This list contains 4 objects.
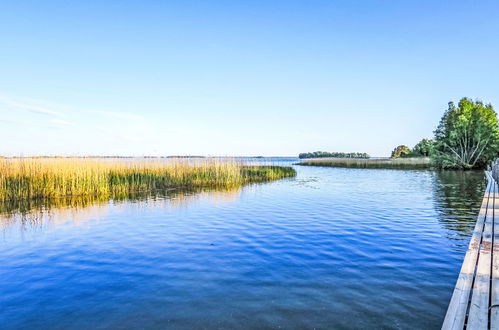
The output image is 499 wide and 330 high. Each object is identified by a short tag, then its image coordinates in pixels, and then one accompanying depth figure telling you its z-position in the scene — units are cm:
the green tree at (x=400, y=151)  9962
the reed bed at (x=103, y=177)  1647
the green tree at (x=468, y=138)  4350
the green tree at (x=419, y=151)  7536
